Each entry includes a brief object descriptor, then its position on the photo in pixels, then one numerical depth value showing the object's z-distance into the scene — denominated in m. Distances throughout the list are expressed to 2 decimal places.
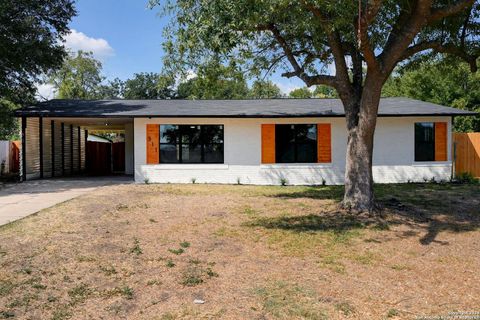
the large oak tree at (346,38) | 8.49
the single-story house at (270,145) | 17.81
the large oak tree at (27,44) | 18.30
